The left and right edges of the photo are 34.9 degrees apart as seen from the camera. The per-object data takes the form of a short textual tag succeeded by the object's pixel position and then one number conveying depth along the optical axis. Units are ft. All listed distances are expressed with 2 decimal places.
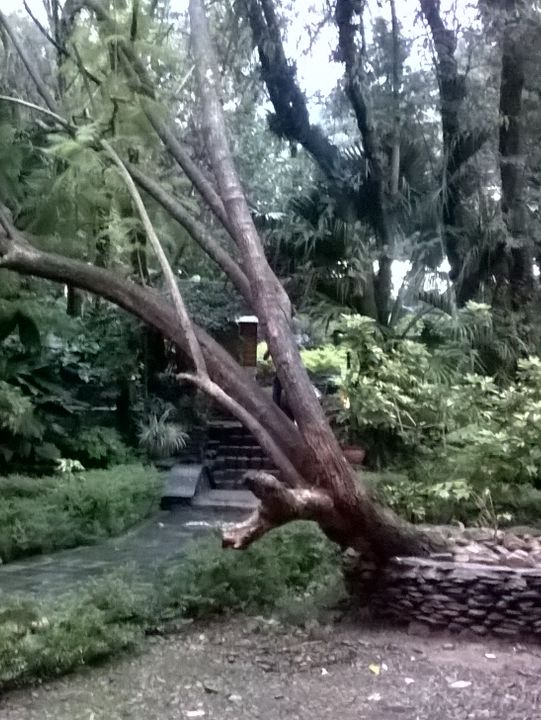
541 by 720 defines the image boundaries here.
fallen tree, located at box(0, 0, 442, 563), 16.26
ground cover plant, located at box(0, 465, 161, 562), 24.34
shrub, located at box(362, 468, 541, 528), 19.77
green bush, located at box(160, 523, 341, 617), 17.34
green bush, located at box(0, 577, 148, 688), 13.29
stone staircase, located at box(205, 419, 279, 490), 36.22
